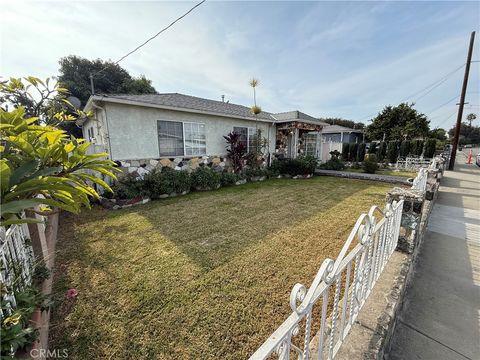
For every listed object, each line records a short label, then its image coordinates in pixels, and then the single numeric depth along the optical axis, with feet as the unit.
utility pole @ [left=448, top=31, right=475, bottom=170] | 39.75
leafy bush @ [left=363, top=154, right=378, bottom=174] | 36.47
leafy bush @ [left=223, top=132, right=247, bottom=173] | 27.96
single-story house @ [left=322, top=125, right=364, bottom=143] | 80.51
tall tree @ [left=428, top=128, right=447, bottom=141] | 72.15
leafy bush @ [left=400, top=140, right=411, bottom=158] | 53.47
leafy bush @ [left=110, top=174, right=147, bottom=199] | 18.17
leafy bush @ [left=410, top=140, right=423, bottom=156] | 53.47
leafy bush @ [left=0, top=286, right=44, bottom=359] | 3.31
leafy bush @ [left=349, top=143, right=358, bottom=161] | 58.70
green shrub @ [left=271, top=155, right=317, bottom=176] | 32.81
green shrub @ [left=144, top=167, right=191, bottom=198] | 20.06
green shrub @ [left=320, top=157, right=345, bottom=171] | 39.27
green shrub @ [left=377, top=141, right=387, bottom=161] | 56.24
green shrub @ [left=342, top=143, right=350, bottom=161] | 59.41
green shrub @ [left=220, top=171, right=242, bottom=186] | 26.27
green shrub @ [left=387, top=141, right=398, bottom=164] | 51.88
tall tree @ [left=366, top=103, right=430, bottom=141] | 59.67
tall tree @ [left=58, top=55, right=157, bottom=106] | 58.29
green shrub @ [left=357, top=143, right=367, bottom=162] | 57.46
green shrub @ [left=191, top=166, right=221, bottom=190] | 23.61
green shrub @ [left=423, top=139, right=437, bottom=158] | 51.16
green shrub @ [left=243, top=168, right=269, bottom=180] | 29.67
